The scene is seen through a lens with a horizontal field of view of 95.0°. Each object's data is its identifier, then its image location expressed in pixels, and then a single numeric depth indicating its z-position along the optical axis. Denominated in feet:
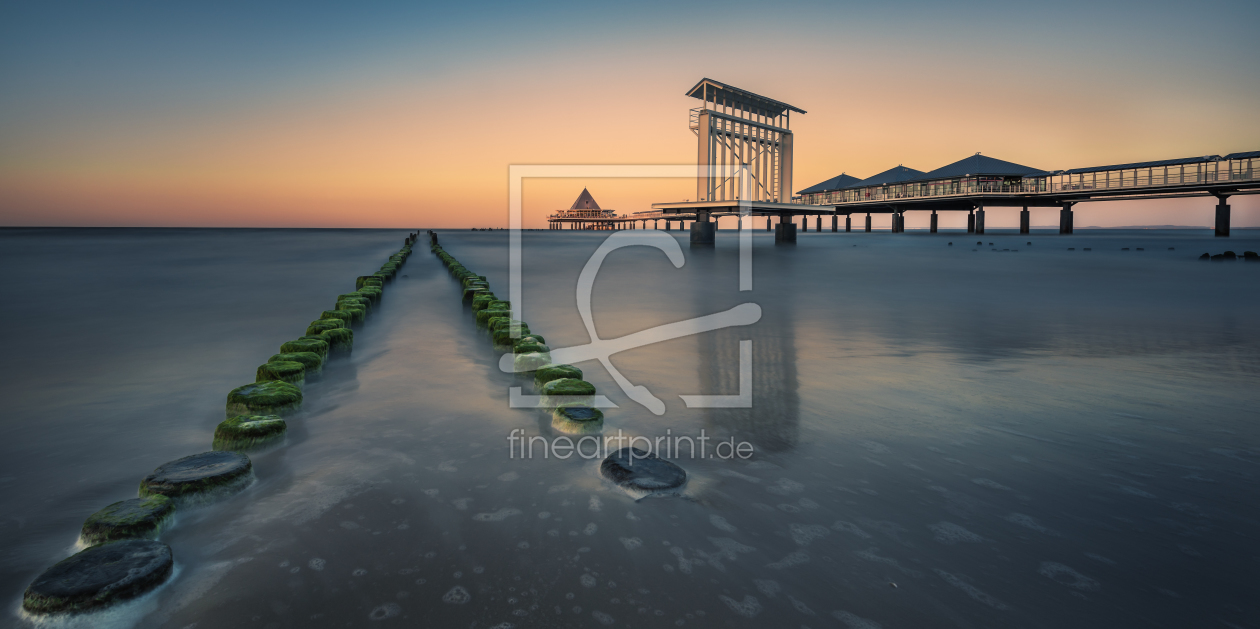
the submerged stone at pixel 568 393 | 17.31
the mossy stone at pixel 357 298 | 37.12
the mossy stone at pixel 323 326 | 26.30
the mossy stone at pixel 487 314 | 31.58
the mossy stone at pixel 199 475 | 10.68
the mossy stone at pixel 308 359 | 20.83
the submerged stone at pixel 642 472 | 11.51
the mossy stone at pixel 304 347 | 22.24
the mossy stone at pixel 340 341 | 25.49
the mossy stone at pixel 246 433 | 13.69
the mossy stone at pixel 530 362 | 21.74
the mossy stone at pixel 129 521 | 9.21
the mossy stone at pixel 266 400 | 16.34
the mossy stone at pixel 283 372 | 18.93
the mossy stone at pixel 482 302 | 35.83
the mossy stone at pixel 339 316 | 30.63
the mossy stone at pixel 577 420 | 15.19
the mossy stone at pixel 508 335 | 25.64
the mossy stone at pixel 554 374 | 18.61
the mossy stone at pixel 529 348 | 22.99
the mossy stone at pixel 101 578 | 7.57
